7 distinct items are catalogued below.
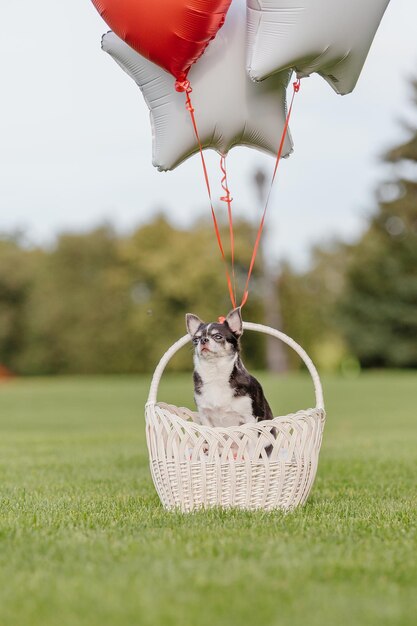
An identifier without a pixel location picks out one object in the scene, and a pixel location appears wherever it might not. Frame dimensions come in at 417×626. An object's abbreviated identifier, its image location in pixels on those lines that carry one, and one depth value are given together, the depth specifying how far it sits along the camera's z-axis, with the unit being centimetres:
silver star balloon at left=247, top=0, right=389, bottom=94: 475
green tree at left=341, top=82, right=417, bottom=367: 3819
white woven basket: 454
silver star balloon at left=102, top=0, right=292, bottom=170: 523
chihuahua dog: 478
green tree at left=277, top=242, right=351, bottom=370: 4034
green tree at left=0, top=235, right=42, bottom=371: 4203
